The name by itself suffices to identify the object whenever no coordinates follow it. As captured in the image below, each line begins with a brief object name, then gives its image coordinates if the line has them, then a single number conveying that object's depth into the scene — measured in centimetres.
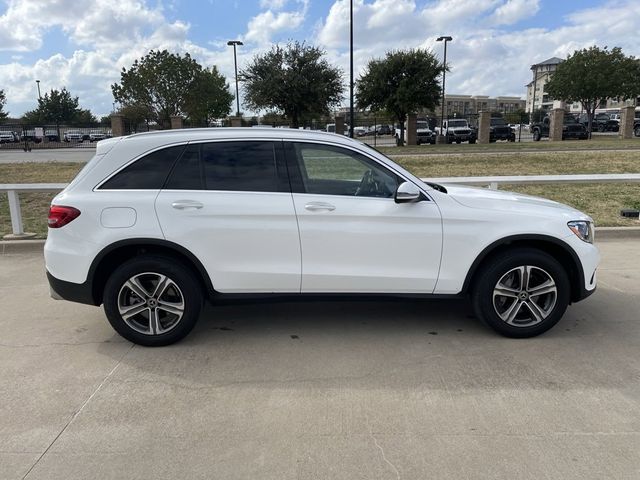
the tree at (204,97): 4356
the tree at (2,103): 6945
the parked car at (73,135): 4572
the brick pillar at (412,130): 3779
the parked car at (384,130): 6462
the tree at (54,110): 8169
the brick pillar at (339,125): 4510
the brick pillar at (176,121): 3612
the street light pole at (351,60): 2773
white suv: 412
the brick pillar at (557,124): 3897
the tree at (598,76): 4519
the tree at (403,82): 3531
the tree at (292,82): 3088
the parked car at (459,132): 3847
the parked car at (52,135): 4395
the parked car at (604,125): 5131
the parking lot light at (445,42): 4069
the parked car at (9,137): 4597
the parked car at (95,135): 4530
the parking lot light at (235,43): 4137
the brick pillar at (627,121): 4066
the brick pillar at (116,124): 3573
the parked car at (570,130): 3922
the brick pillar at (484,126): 3828
